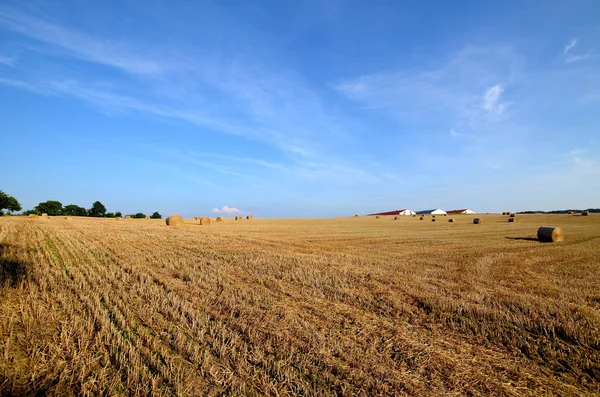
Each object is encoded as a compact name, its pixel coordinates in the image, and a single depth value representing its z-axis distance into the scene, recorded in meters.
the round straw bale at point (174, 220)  34.38
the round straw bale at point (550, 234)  21.20
